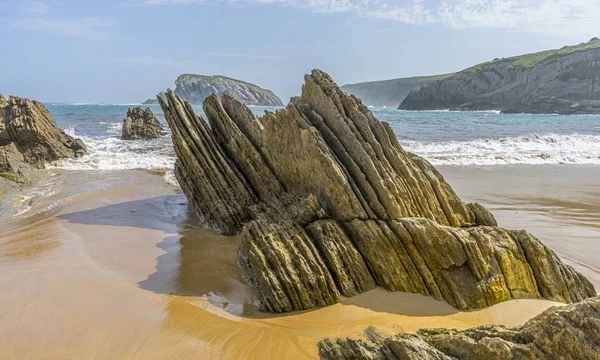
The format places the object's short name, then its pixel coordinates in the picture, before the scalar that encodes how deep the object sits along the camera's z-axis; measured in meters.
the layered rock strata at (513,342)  3.22
